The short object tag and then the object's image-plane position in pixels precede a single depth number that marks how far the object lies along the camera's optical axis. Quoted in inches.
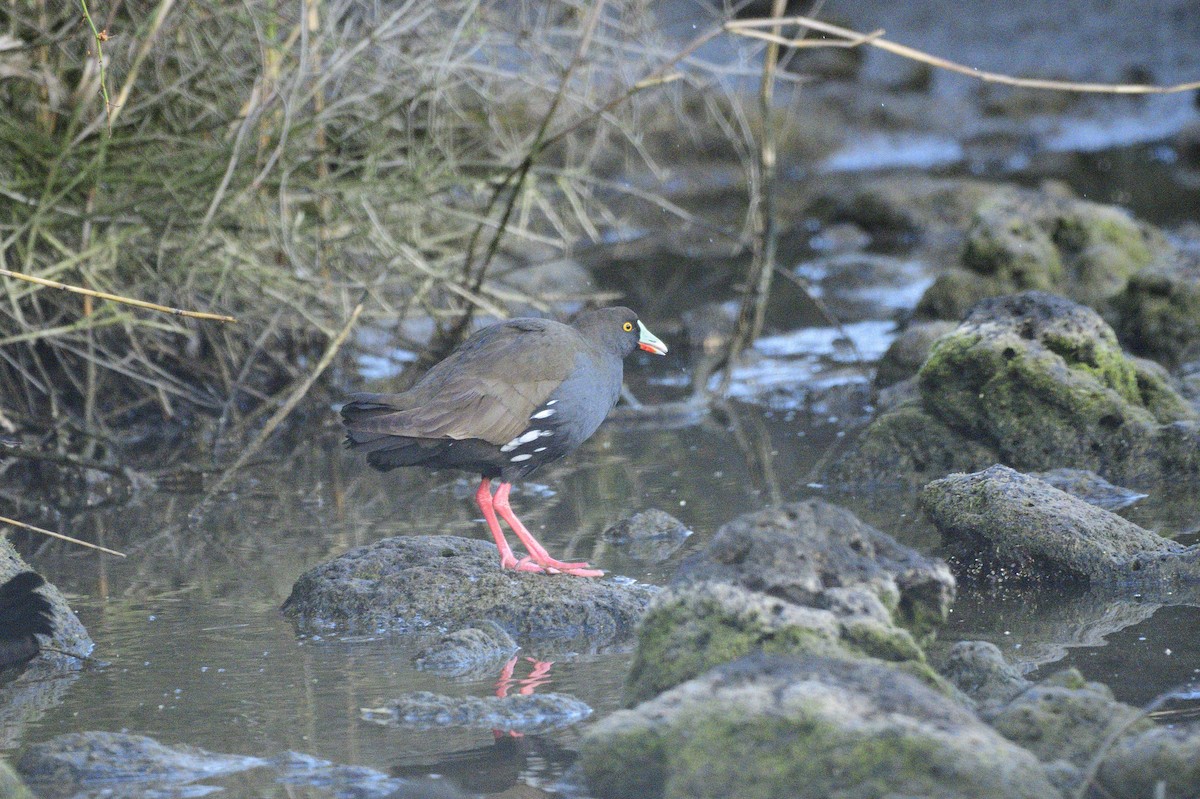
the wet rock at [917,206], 1328.7
